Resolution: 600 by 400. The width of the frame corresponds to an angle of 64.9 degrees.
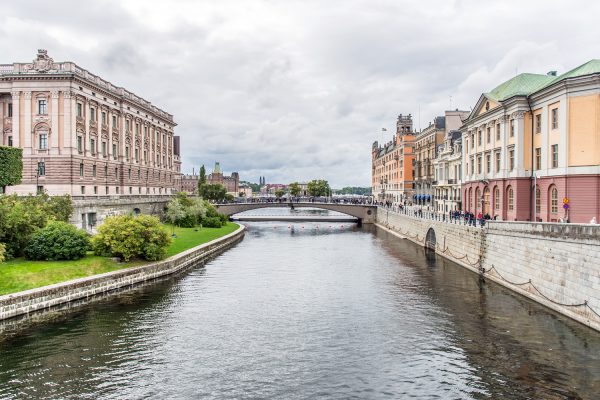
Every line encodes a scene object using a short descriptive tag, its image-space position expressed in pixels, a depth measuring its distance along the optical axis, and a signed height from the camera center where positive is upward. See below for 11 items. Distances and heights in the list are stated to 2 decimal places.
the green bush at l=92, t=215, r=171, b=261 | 42.88 -3.92
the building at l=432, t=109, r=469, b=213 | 76.19 +4.61
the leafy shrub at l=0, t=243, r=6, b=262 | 32.27 -3.74
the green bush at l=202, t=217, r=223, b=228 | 88.94 -5.16
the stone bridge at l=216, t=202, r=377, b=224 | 117.12 -3.41
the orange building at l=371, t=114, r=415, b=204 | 124.94 +8.52
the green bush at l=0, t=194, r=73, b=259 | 37.84 -1.73
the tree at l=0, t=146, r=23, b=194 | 51.22 +3.42
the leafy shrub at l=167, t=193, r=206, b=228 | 78.44 -2.59
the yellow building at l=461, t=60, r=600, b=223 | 40.66 +4.73
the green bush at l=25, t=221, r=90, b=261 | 38.50 -3.99
